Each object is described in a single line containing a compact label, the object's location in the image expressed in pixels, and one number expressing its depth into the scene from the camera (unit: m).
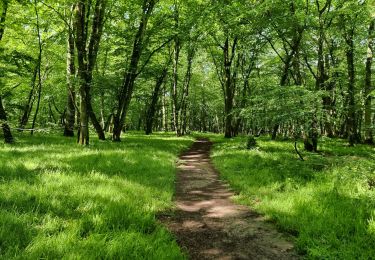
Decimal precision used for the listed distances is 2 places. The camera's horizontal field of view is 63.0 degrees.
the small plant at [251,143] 17.55
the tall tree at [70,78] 15.05
